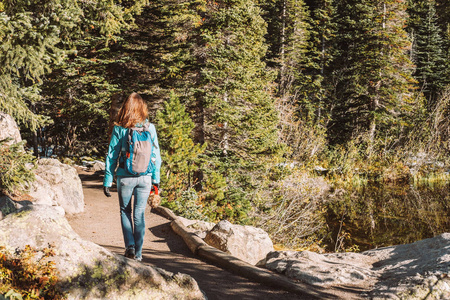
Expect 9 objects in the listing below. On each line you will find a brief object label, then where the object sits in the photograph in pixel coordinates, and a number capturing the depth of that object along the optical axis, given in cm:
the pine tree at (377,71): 2509
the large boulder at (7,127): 816
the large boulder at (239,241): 591
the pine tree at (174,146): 961
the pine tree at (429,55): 3294
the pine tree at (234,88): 1204
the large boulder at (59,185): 762
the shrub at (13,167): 615
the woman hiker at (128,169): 408
